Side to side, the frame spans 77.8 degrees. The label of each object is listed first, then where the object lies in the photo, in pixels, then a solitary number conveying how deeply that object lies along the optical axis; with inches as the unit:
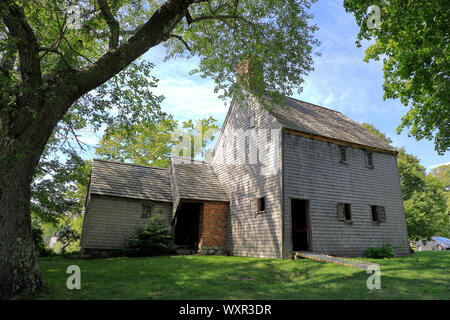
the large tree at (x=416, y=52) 412.5
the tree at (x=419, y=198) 909.2
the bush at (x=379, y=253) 562.6
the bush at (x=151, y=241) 585.0
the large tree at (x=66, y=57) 252.8
